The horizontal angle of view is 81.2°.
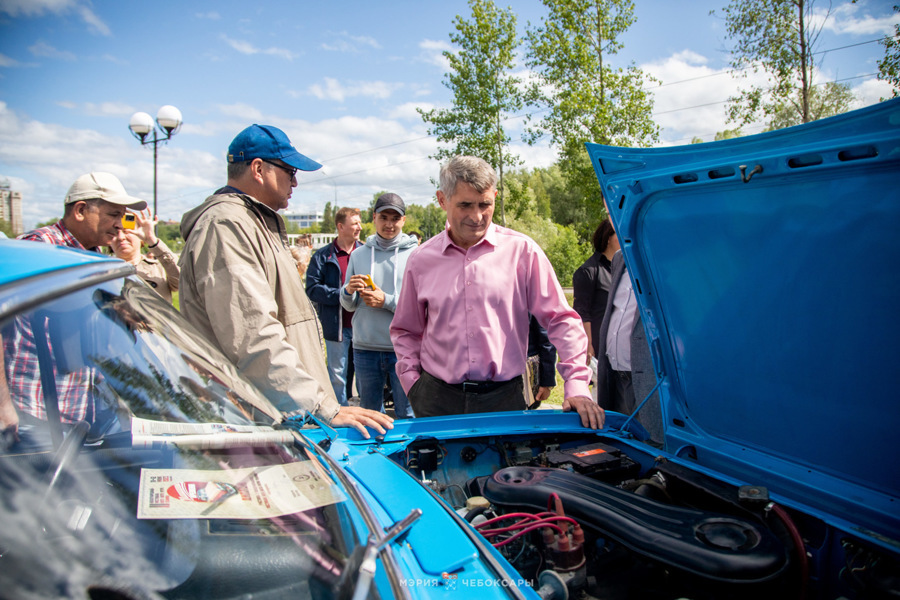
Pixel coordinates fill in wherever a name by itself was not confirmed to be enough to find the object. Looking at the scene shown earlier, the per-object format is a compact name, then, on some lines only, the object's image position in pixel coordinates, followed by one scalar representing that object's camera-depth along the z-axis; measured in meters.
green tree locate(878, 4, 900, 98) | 10.72
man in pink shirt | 2.58
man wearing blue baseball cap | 1.88
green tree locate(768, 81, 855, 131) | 14.32
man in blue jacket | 4.95
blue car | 0.97
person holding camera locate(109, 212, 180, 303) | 3.31
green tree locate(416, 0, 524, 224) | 16.67
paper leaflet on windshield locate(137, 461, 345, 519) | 1.05
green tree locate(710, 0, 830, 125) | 13.29
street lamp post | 9.36
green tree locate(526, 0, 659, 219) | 15.30
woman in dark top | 4.05
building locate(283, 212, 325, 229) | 150.01
